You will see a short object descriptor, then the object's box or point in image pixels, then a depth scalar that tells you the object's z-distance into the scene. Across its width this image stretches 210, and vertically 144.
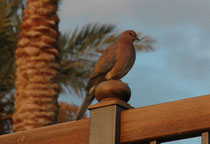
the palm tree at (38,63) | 17.87
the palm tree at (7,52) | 24.45
